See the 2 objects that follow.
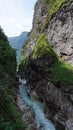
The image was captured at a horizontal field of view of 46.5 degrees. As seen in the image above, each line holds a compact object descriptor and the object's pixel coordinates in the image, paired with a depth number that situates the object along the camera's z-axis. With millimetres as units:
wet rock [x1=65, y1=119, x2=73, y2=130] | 14151
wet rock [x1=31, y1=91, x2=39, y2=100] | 22262
